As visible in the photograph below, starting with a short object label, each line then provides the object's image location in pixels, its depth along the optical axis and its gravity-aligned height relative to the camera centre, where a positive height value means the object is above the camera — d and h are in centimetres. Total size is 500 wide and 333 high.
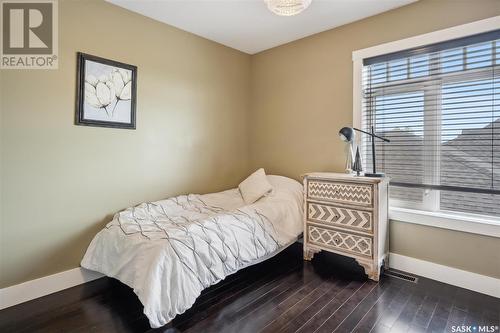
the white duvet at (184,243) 175 -60
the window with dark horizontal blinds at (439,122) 223 +42
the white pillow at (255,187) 307 -25
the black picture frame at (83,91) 237 +64
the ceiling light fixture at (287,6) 210 +125
